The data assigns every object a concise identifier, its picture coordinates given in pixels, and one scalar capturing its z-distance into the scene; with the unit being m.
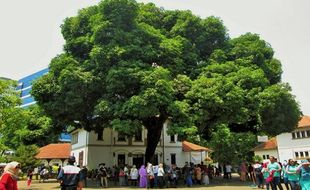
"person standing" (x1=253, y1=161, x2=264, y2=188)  20.64
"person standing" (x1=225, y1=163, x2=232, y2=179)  32.44
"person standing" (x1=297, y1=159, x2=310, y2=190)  11.01
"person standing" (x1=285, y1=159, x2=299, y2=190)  12.86
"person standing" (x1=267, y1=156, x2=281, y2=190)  13.95
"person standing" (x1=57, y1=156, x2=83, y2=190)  8.82
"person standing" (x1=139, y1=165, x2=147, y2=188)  24.25
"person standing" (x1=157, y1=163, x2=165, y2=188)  23.28
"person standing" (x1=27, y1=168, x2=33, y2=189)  28.14
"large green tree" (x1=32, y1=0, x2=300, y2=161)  23.83
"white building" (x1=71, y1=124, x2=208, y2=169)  38.00
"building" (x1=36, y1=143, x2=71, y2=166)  45.72
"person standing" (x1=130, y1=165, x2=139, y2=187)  25.61
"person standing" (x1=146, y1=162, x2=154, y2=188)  23.69
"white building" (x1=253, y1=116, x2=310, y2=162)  43.88
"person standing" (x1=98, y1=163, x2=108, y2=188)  25.20
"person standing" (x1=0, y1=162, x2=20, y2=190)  6.38
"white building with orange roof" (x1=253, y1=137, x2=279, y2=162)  56.69
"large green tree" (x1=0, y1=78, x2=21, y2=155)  23.42
